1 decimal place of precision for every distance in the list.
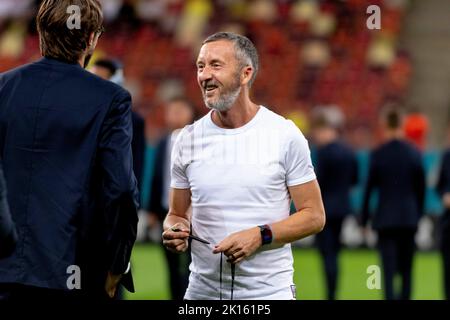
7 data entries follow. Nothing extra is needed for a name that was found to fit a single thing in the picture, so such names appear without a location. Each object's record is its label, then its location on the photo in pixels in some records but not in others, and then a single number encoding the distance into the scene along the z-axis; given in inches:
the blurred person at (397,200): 763.4
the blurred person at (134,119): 542.6
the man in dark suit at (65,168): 292.2
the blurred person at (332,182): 856.3
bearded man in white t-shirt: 344.5
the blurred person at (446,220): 786.8
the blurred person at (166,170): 753.6
